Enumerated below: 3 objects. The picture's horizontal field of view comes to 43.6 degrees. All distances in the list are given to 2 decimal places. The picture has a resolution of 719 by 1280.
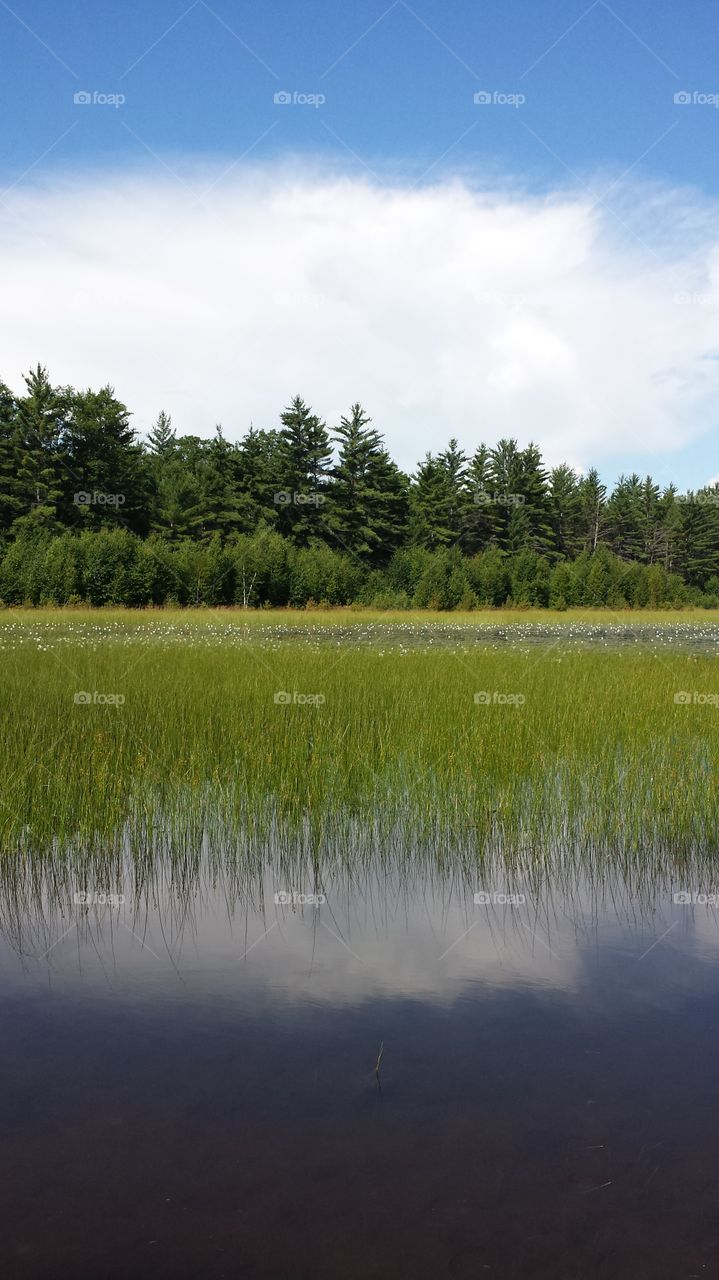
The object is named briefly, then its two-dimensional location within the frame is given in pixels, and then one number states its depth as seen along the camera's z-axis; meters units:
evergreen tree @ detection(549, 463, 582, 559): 68.25
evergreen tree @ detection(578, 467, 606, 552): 74.25
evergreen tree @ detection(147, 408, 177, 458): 68.50
